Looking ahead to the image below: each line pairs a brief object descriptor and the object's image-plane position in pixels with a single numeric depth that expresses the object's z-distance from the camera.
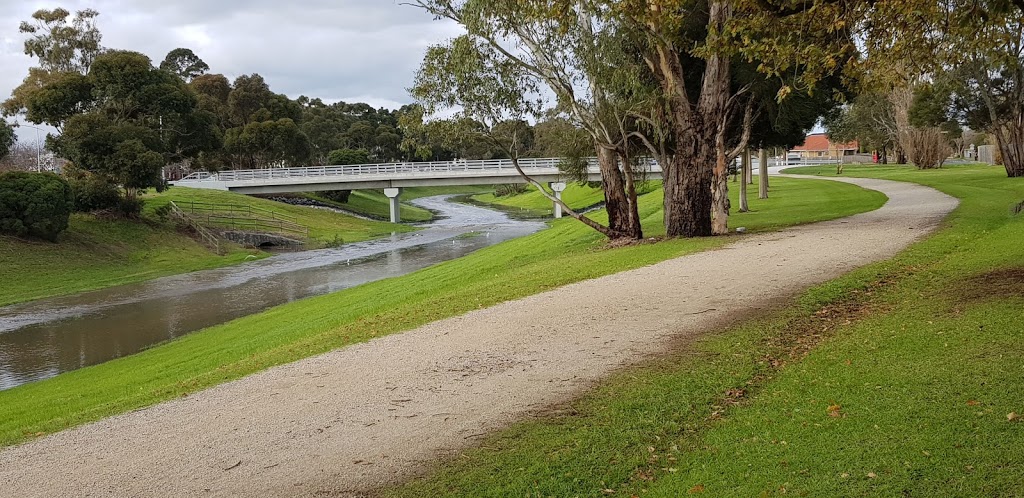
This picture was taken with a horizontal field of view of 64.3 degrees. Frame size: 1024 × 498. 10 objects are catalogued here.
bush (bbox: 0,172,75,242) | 36.38
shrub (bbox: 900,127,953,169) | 63.69
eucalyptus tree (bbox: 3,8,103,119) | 61.23
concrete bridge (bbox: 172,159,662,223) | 67.44
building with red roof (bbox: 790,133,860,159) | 126.12
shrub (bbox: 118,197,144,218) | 44.50
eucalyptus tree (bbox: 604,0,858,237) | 21.31
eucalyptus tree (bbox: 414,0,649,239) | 21.39
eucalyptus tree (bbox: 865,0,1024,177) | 10.54
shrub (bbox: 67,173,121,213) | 42.34
